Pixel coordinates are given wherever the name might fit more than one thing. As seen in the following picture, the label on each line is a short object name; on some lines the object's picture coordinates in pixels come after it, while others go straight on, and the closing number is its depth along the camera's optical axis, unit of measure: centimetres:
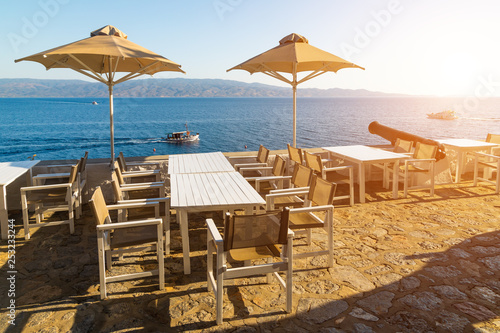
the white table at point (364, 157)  558
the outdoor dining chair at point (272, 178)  447
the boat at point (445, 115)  8694
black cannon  675
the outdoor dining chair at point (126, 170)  486
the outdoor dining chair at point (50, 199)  421
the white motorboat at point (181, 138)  5397
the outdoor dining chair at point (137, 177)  422
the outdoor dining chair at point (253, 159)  541
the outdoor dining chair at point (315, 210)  331
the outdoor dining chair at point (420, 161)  589
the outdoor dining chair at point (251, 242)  248
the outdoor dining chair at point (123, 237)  284
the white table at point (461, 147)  662
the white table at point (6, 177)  405
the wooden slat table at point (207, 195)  314
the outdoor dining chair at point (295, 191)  375
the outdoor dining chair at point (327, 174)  513
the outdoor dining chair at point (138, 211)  352
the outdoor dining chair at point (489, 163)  619
